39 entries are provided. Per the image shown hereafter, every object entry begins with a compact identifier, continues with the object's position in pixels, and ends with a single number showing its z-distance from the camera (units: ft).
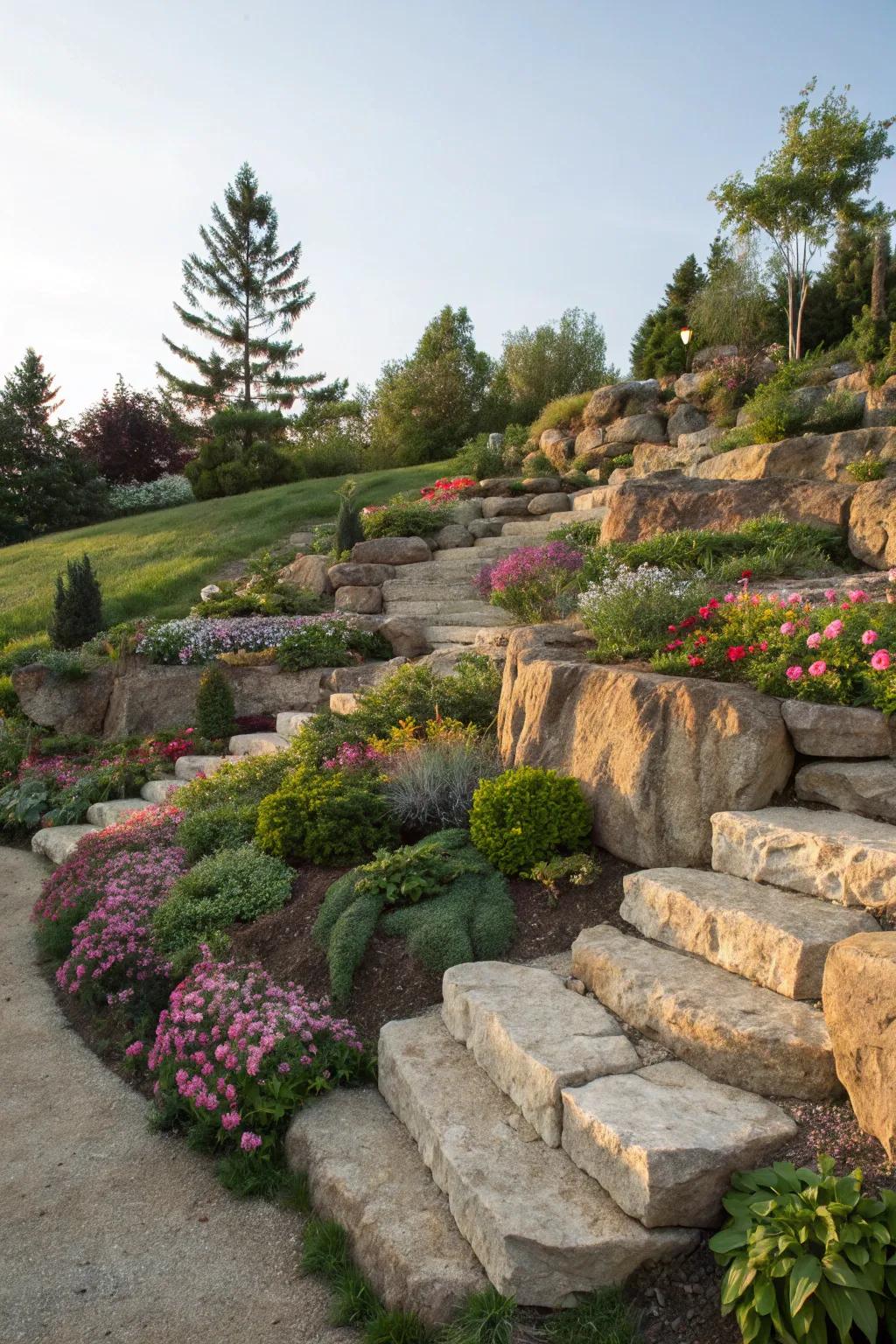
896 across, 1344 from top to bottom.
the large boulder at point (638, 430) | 58.03
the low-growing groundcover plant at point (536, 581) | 28.84
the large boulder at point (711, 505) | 27.09
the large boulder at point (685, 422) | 57.62
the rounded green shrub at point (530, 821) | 15.03
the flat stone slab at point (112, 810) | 24.22
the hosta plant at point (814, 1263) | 6.93
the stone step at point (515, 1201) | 8.13
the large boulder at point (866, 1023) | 8.10
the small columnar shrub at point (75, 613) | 38.24
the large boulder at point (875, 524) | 24.66
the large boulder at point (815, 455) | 32.68
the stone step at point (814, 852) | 10.71
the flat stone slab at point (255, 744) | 26.45
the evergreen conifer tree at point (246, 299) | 112.16
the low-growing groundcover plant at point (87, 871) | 17.83
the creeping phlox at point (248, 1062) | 11.27
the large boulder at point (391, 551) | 42.96
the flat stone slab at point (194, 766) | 25.94
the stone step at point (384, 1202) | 8.46
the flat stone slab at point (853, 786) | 12.66
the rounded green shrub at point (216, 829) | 18.66
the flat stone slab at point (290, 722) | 27.26
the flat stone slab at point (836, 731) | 13.14
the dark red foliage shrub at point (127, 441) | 87.56
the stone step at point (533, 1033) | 9.62
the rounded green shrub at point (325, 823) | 16.80
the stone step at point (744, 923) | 10.03
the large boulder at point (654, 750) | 13.48
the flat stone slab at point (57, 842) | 23.20
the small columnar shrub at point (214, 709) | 29.78
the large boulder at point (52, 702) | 33.12
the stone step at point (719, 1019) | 9.28
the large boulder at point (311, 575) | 40.91
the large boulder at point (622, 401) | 60.80
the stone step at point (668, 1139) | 8.08
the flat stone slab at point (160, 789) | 24.79
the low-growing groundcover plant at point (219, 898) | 15.61
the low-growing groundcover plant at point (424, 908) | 13.42
